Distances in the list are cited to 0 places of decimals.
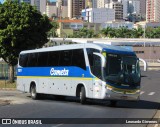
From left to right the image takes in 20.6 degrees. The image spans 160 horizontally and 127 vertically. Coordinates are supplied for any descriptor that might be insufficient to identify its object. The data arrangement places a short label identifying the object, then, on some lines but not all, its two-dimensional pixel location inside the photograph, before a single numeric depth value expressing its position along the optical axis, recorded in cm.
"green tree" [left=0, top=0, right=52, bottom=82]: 3844
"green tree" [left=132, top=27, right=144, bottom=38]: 16488
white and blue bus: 2081
